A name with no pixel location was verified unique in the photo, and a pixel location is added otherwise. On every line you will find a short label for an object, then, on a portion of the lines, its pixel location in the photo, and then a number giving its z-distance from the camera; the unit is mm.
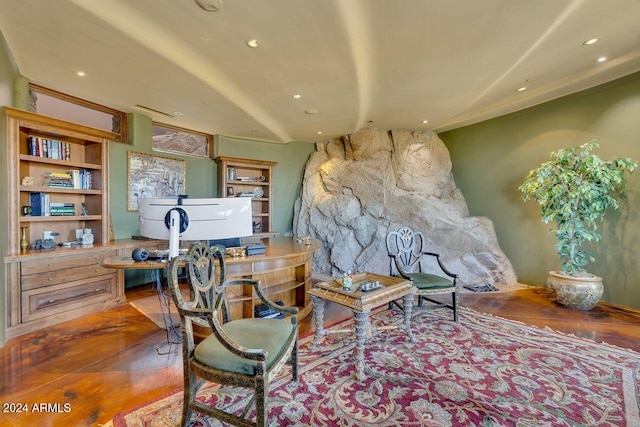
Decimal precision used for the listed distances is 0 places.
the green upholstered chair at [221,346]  1329
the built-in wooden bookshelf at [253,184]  5008
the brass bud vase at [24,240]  2891
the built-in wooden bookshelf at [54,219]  2629
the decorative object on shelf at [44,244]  2994
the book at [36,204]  3020
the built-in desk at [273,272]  2428
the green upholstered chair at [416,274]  2768
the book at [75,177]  3312
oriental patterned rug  1582
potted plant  3188
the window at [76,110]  3270
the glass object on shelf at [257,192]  5387
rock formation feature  4512
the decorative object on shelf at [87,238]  3301
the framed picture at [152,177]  4103
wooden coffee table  2016
